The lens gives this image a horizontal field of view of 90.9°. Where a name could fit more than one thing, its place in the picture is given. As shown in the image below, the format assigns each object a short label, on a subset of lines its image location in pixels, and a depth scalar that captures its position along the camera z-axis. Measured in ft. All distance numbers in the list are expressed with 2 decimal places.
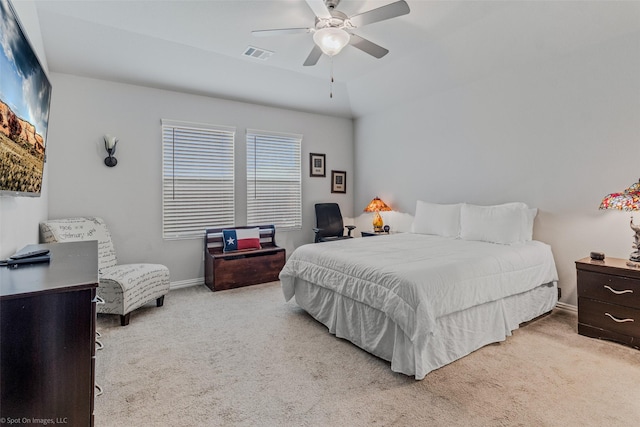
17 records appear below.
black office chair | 17.48
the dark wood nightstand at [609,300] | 8.28
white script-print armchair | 9.78
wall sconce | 12.50
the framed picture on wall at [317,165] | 18.24
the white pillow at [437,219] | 13.08
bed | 7.07
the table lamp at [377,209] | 17.04
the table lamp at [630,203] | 8.30
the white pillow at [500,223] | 10.91
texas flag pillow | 14.70
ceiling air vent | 12.01
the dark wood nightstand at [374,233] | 16.57
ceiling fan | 7.56
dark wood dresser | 3.55
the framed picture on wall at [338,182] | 19.13
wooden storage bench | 13.69
